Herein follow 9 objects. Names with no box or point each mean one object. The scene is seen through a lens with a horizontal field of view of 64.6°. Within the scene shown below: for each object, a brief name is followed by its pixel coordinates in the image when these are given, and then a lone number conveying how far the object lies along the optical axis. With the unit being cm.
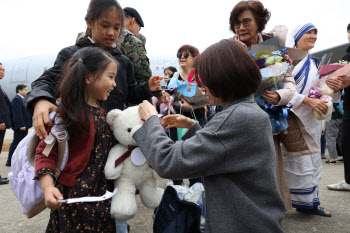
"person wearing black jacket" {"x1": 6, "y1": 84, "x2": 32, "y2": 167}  629
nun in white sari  268
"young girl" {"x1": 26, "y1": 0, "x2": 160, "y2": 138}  147
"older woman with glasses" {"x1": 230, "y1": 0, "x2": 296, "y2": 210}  252
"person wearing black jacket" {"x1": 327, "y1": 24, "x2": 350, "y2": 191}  300
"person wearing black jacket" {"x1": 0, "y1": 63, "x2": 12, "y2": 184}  505
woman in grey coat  115
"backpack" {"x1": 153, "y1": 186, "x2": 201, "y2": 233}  135
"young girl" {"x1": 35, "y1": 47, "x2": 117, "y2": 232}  135
